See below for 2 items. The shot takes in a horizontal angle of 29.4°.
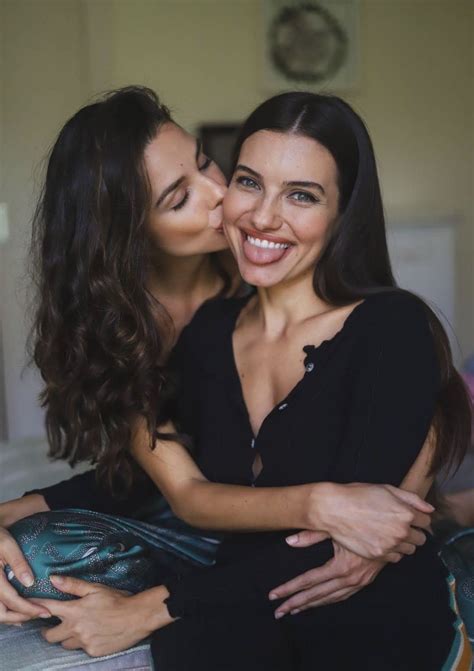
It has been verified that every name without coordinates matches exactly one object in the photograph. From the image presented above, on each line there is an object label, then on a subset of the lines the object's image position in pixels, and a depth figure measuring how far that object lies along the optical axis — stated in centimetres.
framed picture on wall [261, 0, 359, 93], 488
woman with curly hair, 187
